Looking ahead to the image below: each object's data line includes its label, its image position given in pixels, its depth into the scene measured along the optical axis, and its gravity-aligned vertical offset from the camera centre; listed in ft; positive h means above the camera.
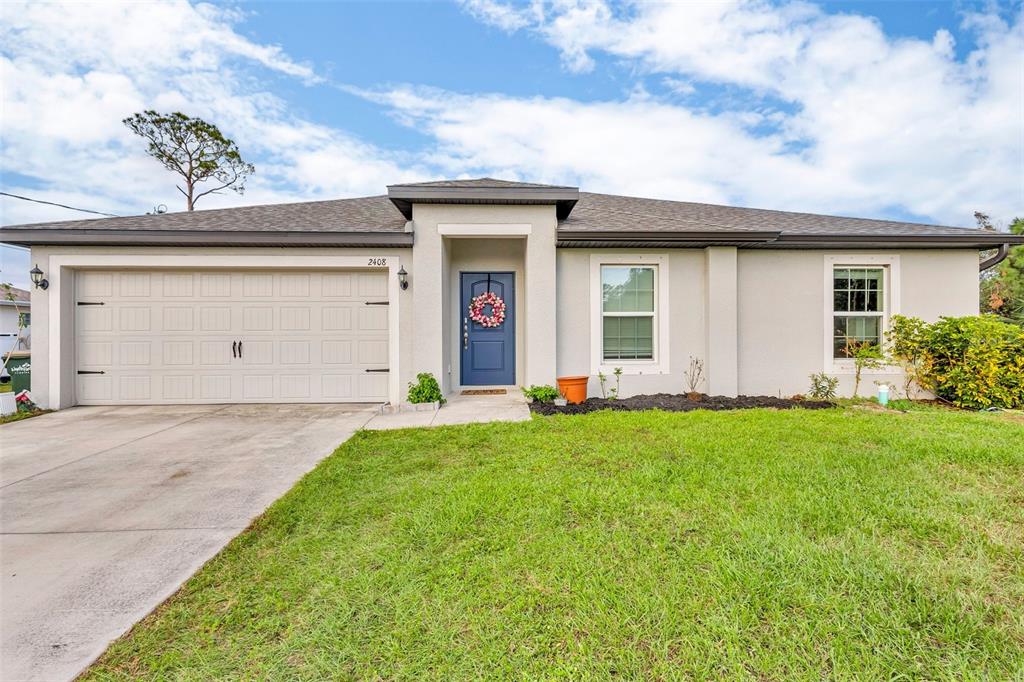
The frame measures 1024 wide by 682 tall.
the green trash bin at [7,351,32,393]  20.44 -1.73
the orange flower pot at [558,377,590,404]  19.89 -2.36
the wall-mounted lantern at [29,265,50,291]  20.21 +3.16
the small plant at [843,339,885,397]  20.63 -0.81
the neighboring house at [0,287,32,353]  44.11 +3.27
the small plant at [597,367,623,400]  21.07 -2.36
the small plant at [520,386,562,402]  19.74 -2.63
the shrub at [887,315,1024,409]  18.84 -0.94
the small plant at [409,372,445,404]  19.57 -2.45
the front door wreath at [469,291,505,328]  23.89 +1.91
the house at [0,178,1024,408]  20.34 +2.35
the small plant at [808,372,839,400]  21.35 -2.50
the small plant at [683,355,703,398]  21.39 -1.83
